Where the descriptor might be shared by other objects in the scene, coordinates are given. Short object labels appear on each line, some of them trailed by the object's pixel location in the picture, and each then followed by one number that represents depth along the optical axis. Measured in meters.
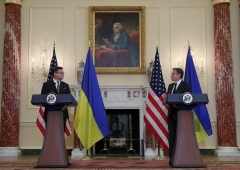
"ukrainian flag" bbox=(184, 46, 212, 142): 6.97
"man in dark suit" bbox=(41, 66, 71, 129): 5.79
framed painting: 8.59
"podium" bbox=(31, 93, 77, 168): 5.05
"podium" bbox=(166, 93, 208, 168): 4.98
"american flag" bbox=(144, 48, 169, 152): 6.65
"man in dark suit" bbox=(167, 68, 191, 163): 5.52
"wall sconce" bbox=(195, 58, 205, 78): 8.58
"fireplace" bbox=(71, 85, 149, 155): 8.23
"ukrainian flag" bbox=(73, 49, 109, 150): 6.11
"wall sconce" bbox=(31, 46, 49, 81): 8.56
